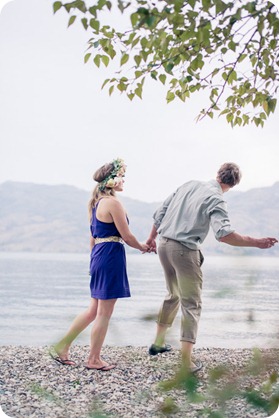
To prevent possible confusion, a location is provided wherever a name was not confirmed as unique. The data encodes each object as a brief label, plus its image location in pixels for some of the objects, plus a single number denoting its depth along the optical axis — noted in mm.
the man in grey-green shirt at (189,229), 3547
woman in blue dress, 3549
